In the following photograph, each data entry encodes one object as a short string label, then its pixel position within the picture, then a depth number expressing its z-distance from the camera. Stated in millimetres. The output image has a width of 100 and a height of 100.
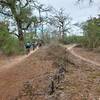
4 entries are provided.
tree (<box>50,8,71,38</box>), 22739
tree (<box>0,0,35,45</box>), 10477
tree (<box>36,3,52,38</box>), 13510
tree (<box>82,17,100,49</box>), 15632
